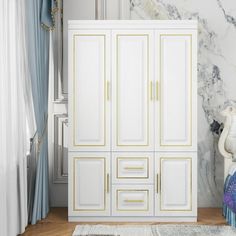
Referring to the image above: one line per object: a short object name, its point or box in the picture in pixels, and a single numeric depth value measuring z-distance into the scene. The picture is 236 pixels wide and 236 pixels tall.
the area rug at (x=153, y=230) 3.66
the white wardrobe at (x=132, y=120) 4.01
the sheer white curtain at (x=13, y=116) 3.13
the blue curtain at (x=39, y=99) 3.84
